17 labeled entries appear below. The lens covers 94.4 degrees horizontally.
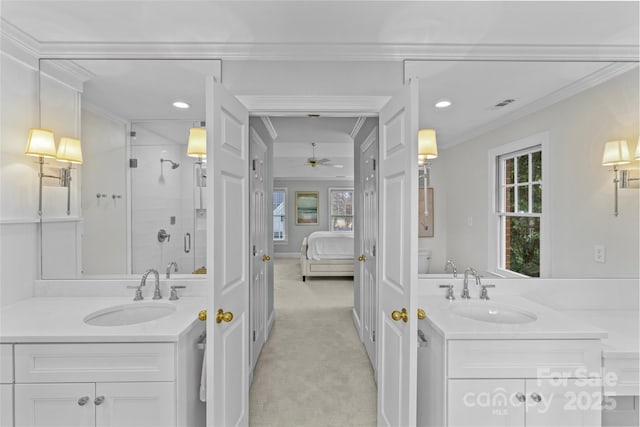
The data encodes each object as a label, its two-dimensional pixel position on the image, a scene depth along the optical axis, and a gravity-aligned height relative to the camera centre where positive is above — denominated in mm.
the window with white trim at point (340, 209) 8984 +175
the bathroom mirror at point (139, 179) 1950 +243
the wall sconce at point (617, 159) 1774 +335
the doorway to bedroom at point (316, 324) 2168 -1335
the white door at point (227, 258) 1354 -220
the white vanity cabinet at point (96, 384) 1348 -772
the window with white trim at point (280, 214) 8930 +12
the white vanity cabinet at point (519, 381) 1350 -765
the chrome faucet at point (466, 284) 1872 -443
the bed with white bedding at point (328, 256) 5910 -836
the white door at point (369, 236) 2640 -211
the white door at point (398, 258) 1371 -227
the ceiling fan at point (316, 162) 5859 +1077
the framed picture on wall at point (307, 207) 8977 +237
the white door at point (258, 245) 2559 -286
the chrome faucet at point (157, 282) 1827 -418
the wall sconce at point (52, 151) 1807 +406
